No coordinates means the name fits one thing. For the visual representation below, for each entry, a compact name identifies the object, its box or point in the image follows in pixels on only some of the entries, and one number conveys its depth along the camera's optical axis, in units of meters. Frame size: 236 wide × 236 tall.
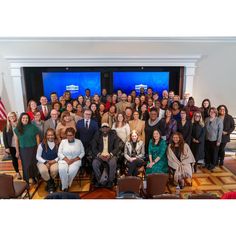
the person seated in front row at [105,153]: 4.19
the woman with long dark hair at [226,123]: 4.89
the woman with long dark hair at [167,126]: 4.62
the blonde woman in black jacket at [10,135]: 4.20
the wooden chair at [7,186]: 3.04
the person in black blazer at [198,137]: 4.68
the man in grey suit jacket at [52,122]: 4.51
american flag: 6.18
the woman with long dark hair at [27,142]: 3.94
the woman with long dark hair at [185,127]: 4.62
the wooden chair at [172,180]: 4.36
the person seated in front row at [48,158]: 4.00
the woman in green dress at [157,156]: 4.17
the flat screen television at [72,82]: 7.19
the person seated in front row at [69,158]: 4.00
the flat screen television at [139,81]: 7.27
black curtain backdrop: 6.99
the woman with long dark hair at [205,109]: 5.19
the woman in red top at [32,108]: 4.79
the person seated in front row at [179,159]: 4.13
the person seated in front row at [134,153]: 4.24
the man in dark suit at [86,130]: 4.55
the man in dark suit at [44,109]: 5.07
